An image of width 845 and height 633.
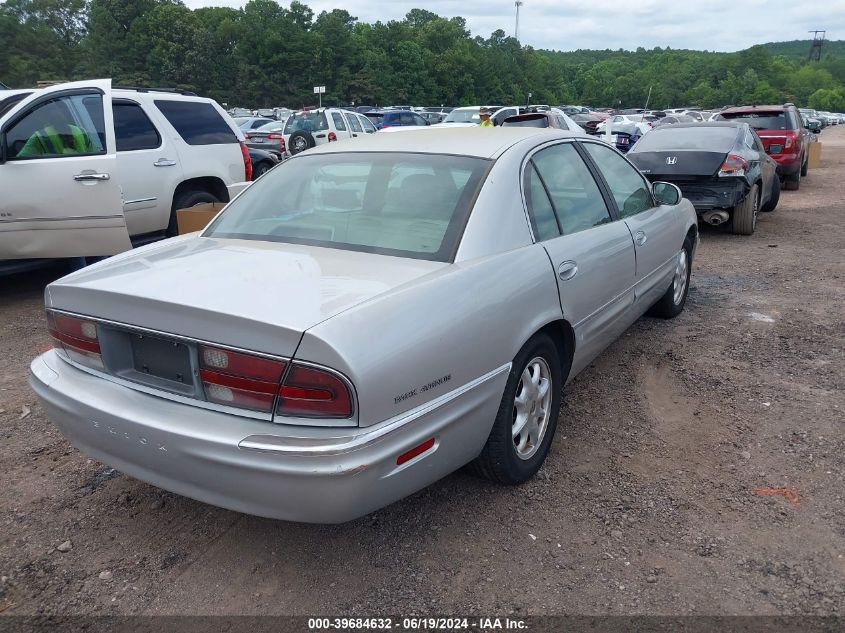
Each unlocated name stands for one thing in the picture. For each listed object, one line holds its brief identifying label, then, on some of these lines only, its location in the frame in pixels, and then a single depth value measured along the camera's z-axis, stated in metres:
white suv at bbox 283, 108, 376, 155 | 16.73
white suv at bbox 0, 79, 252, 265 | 5.62
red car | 12.88
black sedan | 8.49
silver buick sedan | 2.15
